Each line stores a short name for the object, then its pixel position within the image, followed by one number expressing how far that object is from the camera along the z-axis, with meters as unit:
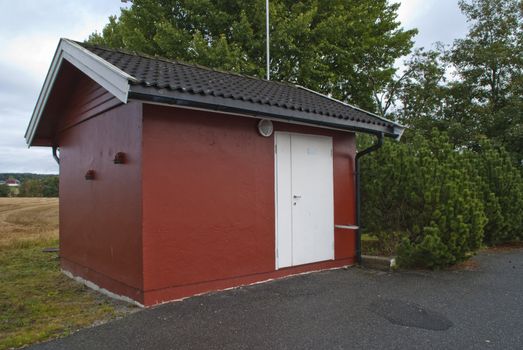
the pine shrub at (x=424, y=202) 6.12
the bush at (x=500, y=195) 8.53
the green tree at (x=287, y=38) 14.21
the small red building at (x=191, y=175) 4.61
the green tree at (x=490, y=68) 15.88
